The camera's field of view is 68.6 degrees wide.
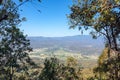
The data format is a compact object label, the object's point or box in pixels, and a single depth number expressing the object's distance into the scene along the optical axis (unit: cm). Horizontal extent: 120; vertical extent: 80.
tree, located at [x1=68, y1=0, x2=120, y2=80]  641
